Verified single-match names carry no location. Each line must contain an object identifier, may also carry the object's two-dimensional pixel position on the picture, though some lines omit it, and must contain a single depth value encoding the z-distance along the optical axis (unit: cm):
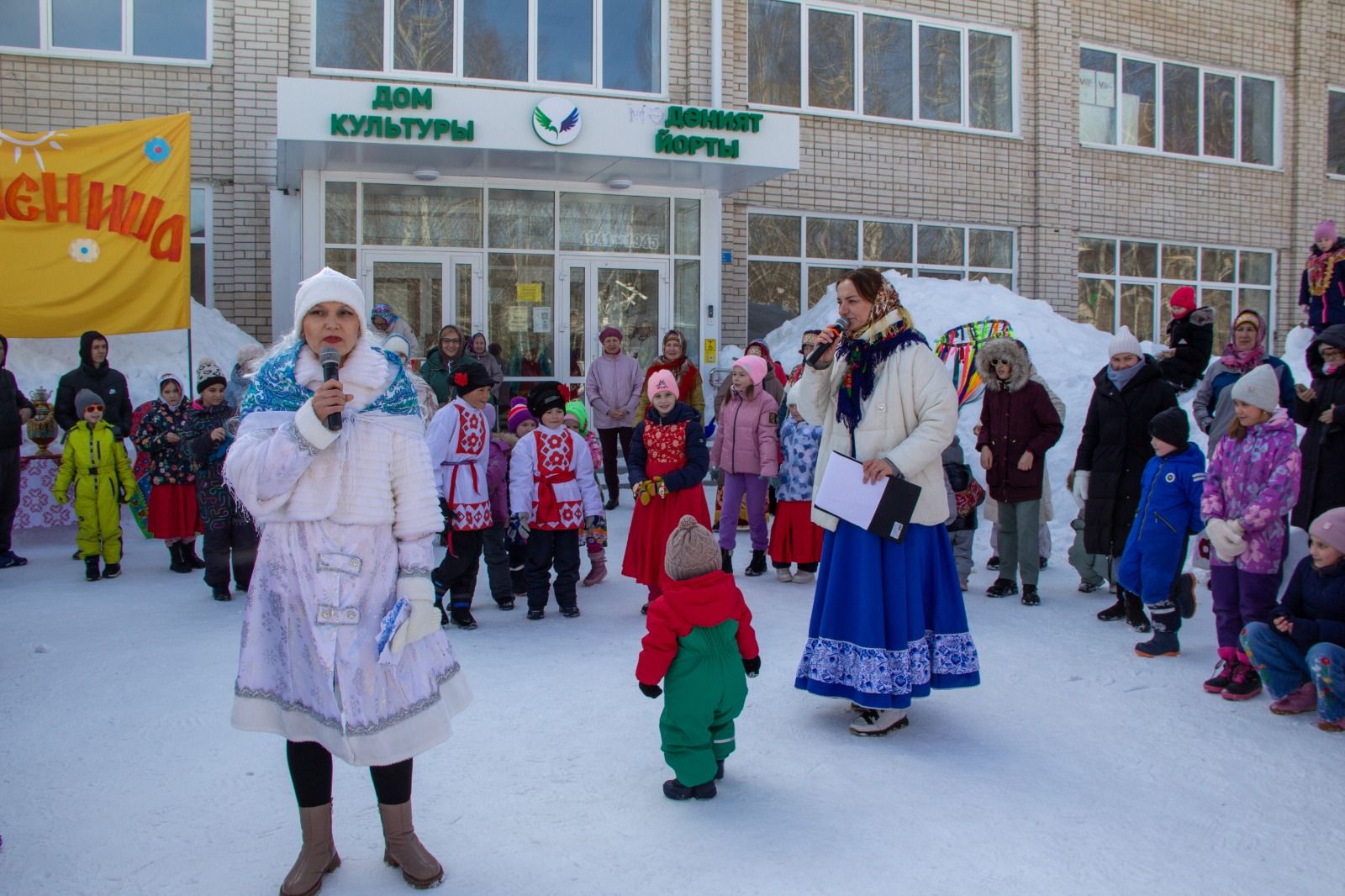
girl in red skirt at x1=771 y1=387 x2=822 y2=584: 802
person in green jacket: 1108
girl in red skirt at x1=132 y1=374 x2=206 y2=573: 826
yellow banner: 1004
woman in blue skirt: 457
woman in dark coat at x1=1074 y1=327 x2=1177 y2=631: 699
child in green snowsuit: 391
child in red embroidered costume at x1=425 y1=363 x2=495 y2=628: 664
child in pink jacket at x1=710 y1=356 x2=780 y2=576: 798
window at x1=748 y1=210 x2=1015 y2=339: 1611
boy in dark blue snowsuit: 600
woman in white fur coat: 308
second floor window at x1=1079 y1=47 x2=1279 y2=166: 1828
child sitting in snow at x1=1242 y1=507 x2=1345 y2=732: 475
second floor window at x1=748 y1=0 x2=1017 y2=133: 1602
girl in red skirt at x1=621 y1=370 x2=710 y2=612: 687
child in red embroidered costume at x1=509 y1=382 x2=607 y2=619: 687
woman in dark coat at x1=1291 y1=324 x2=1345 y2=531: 598
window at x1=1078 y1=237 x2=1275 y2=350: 1848
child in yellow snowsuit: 822
